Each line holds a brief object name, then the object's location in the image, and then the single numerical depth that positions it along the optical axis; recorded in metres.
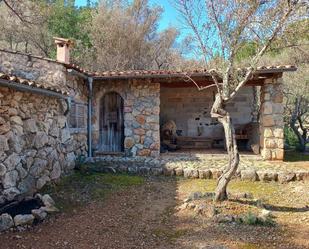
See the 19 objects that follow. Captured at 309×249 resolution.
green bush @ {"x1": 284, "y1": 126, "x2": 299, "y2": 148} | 13.77
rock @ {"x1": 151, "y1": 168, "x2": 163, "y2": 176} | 8.17
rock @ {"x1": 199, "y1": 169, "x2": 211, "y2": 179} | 7.87
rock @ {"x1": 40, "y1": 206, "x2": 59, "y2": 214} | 5.38
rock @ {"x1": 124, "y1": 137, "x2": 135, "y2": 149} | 9.97
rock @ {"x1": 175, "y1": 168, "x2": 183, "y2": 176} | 8.10
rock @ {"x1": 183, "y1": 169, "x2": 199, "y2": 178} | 7.91
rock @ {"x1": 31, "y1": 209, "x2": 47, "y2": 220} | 5.03
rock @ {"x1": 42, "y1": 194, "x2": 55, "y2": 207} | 5.55
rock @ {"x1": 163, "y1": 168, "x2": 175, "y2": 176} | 8.13
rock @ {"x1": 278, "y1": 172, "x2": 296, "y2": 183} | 7.54
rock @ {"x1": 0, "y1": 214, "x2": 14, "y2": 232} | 4.58
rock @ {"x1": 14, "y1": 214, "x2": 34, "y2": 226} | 4.74
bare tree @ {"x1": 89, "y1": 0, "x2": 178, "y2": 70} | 15.34
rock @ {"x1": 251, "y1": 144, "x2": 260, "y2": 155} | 10.38
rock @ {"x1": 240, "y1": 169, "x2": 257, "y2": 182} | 7.58
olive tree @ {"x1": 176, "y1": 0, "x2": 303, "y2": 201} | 5.29
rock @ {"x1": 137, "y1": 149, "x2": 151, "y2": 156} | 9.89
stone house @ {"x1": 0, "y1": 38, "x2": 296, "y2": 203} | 5.89
